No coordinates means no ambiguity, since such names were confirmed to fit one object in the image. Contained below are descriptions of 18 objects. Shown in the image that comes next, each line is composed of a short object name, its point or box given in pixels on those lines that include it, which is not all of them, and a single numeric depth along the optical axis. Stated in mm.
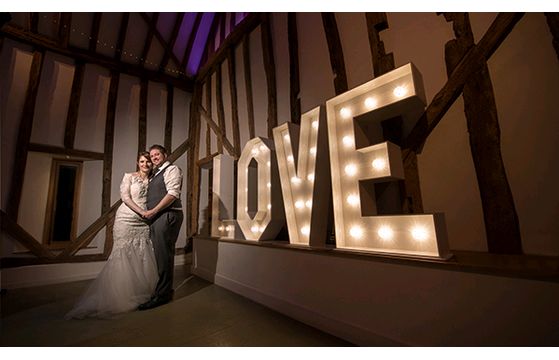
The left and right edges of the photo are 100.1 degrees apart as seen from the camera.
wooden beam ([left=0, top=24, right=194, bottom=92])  3738
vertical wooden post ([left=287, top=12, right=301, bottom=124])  2828
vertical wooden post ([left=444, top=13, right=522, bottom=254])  1429
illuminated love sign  1433
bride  1986
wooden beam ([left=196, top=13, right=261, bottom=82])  3695
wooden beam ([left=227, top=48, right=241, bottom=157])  3820
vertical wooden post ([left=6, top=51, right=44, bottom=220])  3454
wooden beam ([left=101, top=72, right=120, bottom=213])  4188
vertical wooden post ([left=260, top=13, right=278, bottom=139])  3146
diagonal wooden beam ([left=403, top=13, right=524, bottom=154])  1512
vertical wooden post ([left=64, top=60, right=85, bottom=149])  3955
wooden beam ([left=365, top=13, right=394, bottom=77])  2037
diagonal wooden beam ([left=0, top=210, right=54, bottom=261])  3387
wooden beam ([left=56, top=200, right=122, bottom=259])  3758
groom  2166
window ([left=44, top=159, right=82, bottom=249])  3754
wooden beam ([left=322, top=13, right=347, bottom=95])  2387
